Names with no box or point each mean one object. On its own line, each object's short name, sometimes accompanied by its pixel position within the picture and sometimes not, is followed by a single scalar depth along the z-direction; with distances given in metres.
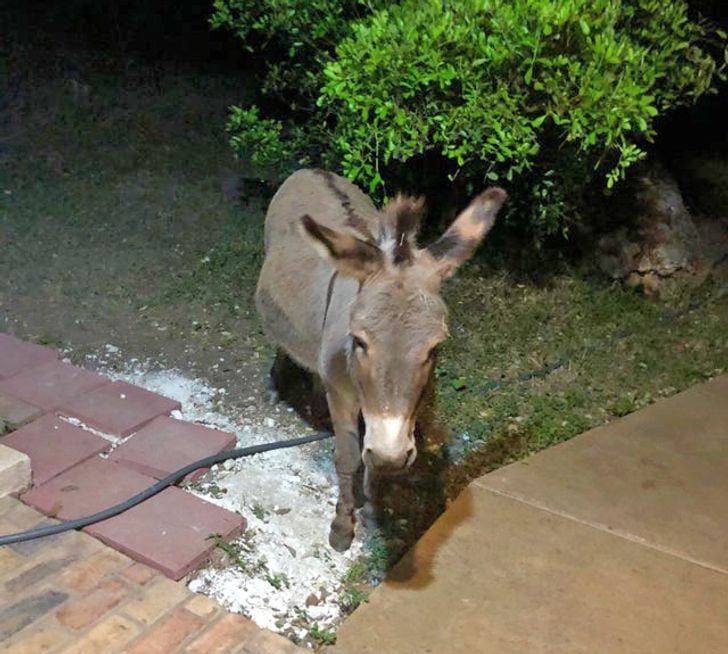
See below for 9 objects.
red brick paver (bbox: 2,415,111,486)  3.27
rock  5.55
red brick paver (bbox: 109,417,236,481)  3.33
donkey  2.17
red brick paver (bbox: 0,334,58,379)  4.05
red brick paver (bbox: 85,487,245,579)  2.80
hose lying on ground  2.84
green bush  3.41
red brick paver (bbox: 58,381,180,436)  3.62
